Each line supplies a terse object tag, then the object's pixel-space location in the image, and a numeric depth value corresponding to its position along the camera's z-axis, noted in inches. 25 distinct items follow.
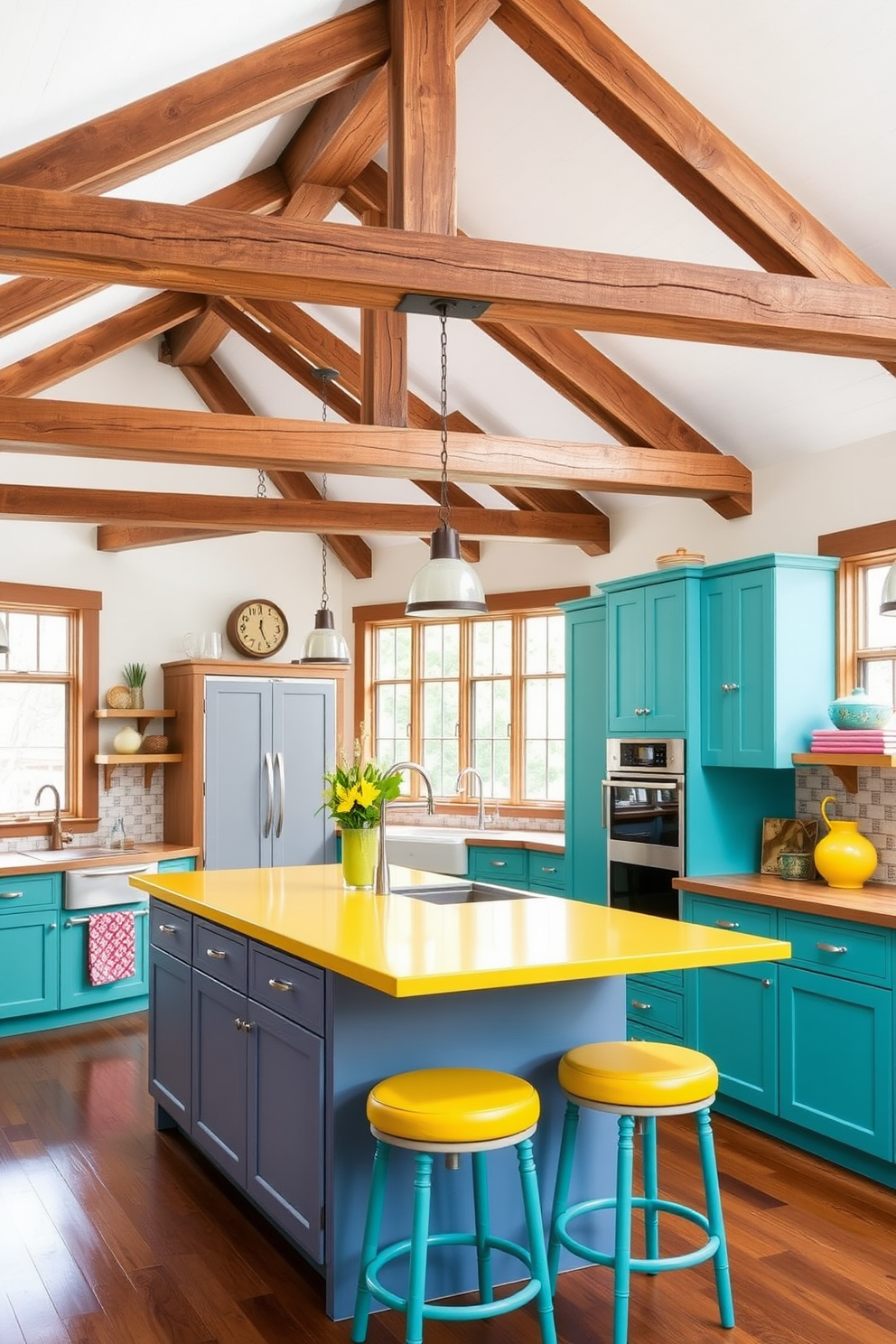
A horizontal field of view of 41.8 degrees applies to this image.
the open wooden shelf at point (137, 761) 275.7
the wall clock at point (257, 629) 311.7
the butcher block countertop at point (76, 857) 238.8
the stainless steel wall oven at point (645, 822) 206.7
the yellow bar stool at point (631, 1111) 109.5
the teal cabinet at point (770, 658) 193.0
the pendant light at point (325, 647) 228.7
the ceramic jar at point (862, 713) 183.5
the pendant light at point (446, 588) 140.2
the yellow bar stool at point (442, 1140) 103.9
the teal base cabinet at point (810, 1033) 157.6
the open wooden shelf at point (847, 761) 174.2
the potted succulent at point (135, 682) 287.4
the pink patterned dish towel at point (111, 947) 245.1
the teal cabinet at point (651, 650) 206.7
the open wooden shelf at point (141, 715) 278.2
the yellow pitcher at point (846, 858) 182.2
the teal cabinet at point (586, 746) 235.6
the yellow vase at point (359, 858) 166.6
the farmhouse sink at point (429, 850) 269.6
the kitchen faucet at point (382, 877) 157.5
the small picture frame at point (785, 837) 201.6
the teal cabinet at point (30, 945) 236.1
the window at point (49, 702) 275.6
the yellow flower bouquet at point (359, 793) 159.2
